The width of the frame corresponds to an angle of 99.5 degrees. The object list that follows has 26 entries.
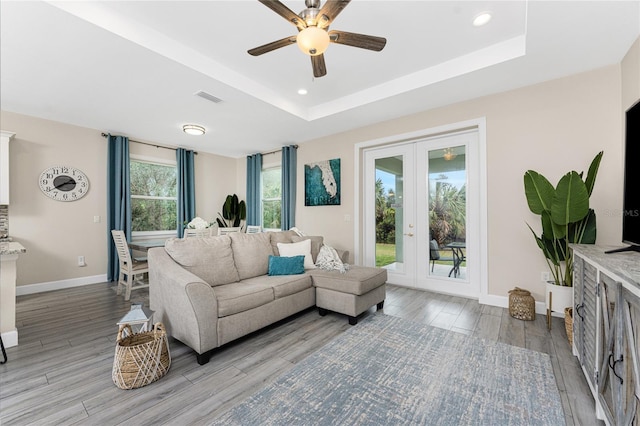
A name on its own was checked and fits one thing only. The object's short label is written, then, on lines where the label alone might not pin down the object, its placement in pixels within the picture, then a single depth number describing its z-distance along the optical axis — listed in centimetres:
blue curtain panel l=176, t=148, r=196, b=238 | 580
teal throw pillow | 318
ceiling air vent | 337
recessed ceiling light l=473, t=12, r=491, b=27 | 233
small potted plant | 672
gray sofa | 215
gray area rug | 155
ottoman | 282
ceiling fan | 176
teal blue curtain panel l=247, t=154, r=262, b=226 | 645
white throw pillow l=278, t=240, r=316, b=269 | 341
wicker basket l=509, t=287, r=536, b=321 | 290
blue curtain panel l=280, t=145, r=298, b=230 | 562
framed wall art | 498
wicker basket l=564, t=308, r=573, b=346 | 236
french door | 370
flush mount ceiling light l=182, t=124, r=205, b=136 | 440
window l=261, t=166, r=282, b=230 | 633
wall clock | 425
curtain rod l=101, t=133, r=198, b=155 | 480
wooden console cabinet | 112
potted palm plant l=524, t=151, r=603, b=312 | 238
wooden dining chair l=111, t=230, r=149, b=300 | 377
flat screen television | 173
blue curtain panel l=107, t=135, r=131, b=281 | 479
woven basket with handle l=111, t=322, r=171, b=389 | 180
